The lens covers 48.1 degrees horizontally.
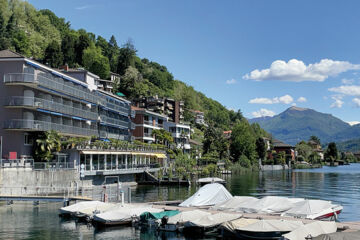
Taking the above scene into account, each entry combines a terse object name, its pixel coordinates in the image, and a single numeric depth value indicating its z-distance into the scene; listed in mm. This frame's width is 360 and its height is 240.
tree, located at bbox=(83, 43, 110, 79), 156250
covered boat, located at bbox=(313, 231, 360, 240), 23820
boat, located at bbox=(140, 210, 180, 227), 34028
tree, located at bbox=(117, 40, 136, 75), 178750
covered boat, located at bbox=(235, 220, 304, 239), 28309
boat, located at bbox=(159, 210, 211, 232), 32875
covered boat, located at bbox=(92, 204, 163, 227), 35156
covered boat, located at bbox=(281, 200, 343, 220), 34219
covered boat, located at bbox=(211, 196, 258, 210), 37662
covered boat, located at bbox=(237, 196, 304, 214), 36031
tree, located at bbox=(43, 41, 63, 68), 134500
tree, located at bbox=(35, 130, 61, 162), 58750
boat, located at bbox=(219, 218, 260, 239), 29844
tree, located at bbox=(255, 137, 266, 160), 168288
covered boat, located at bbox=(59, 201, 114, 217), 38469
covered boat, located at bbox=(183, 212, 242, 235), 31688
